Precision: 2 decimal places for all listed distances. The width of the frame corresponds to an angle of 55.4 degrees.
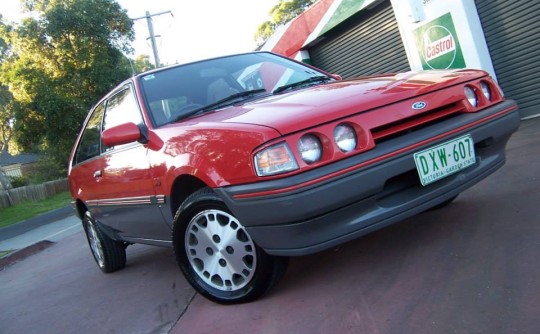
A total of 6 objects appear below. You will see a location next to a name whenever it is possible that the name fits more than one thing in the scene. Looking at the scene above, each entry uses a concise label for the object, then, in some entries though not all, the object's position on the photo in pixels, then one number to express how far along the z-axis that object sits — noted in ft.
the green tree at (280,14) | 135.95
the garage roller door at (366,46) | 33.96
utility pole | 77.05
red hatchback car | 8.63
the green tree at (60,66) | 78.24
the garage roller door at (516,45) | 25.62
